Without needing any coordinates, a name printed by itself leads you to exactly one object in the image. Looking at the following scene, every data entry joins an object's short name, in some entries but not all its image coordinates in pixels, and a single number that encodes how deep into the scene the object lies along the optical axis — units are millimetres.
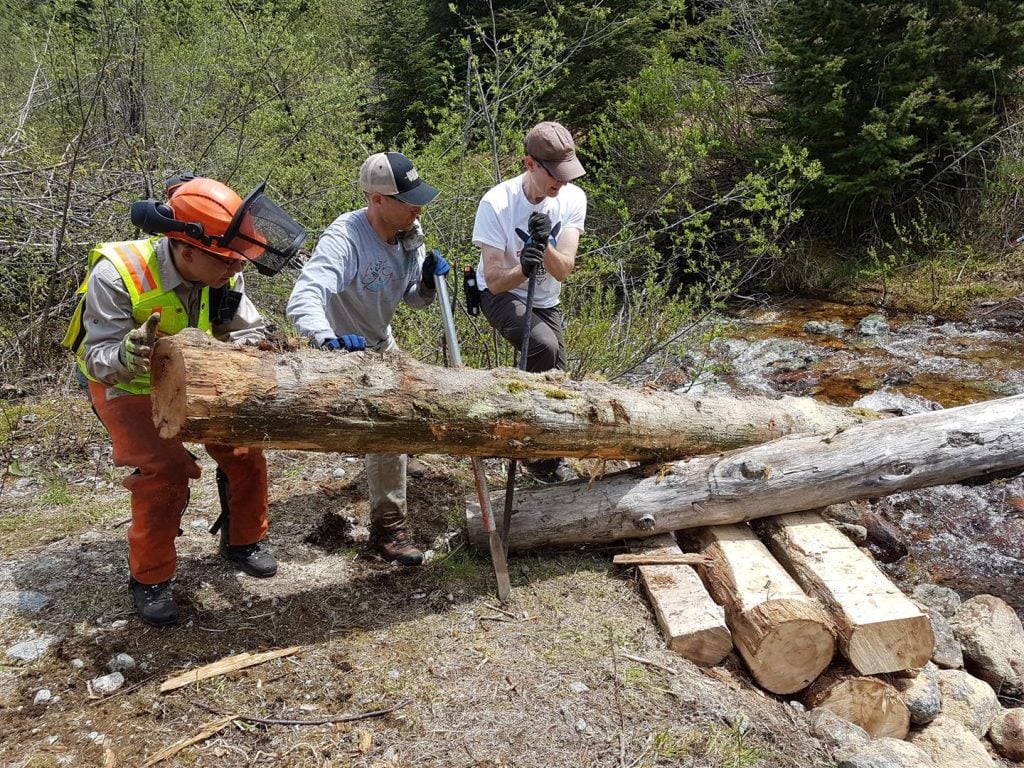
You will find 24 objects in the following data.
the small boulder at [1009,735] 3102
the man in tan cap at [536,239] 3586
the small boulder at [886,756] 2424
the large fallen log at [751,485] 3510
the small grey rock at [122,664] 2664
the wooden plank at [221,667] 2568
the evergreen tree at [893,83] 8578
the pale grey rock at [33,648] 2701
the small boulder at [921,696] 2990
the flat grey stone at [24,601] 2994
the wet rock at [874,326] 8258
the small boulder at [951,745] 2879
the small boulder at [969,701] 3098
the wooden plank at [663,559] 3355
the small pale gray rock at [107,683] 2559
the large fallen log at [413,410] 2441
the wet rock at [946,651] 3377
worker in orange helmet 2570
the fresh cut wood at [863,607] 2852
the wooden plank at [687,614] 2895
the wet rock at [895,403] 6328
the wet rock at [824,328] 8469
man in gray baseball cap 3020
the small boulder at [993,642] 3410
